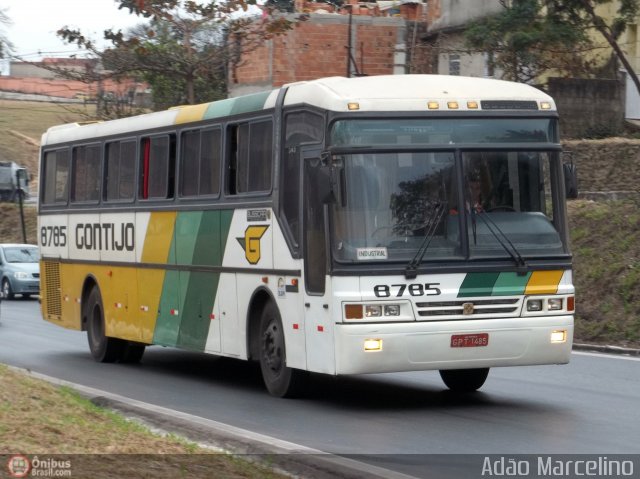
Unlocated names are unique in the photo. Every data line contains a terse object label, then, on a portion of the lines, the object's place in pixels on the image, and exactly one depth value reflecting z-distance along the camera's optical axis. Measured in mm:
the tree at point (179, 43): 29734
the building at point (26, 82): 106688
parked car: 39781
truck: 64875
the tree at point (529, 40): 32625
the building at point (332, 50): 42000
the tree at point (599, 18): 31172
